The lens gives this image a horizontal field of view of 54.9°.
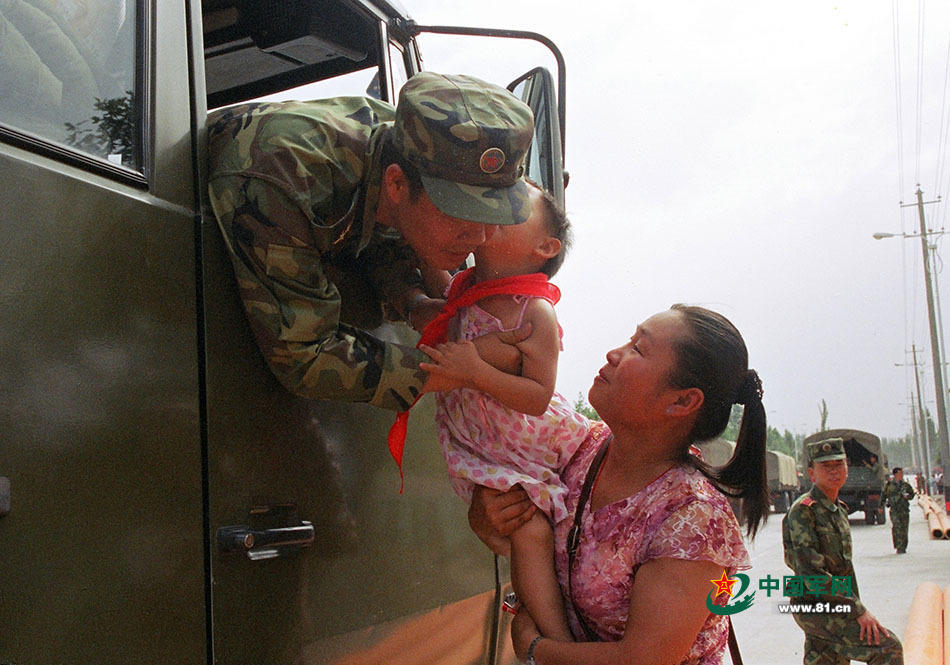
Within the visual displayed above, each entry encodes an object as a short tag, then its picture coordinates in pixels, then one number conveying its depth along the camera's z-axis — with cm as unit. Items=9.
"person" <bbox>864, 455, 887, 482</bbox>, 2283
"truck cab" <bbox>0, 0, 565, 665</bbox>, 117
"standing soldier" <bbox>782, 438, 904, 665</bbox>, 449
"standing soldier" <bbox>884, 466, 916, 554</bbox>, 1516
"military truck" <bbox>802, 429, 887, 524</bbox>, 2288
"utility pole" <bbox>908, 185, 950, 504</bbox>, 2178
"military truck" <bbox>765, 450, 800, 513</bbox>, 3125
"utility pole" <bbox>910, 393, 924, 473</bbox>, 7706
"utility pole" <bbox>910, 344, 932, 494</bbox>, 4830
